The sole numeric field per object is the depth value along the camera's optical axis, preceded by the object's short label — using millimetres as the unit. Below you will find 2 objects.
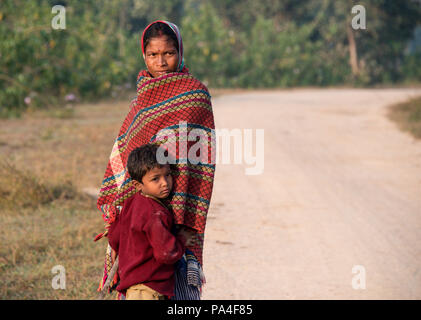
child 5074
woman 5453
